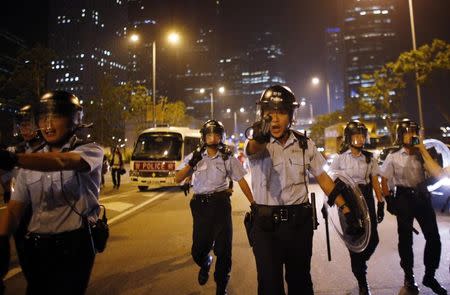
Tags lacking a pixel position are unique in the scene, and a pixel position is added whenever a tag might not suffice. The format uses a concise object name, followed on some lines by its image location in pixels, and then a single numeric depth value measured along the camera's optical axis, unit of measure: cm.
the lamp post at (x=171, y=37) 2406
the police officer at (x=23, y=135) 484
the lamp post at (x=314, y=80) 3741
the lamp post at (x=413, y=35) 1931
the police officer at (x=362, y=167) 498
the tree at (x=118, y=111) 3306
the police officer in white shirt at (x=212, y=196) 479
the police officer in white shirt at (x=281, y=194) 322
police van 1744
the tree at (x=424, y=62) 2035
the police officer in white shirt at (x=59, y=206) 270
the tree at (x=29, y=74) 2258
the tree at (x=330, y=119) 5816
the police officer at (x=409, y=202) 479
